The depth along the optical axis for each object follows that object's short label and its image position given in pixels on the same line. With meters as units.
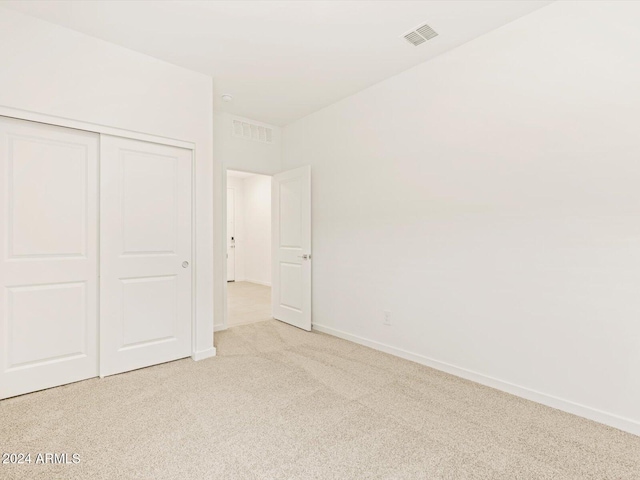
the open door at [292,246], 4.09
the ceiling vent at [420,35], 2.48
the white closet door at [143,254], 2.68
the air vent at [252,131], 4.27
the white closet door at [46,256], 2.29
